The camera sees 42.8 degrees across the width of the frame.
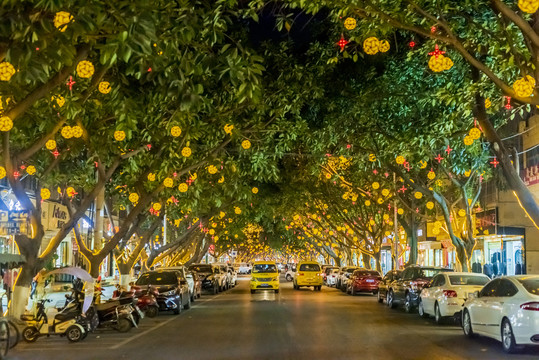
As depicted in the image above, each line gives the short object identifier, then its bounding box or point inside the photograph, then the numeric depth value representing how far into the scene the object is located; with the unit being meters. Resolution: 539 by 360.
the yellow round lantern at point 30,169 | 18.98
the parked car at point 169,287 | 24.95
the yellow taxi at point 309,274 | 43.84
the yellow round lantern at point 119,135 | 15.88
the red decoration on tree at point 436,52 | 12.41
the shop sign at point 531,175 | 27.67
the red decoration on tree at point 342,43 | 13.24
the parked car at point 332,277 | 48.70
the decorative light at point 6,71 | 9.83
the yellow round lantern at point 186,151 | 19.08
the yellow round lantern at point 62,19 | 9.45
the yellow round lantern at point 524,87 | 11.70
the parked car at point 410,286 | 25.16
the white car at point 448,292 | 19.80
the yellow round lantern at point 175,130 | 16.66
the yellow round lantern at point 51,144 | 16.72
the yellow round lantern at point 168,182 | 21.46
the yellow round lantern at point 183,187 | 23.27
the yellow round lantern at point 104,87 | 13.95
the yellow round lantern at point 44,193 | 21.09
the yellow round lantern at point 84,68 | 11.58
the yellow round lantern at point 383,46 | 12.98
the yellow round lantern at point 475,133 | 15.80
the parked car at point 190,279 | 28.82
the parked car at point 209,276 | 41.12
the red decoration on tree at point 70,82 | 13.63
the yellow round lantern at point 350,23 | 12.40
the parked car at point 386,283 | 29.29
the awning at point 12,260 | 17.41
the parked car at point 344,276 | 42.05
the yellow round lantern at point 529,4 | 9.88
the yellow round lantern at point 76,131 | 15.92
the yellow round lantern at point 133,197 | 24.02
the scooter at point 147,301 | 23.14
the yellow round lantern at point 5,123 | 11.84
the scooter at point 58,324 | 16.70
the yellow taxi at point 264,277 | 38.91
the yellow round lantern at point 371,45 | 12.63
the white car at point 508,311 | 13.50
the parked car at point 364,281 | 37.19
